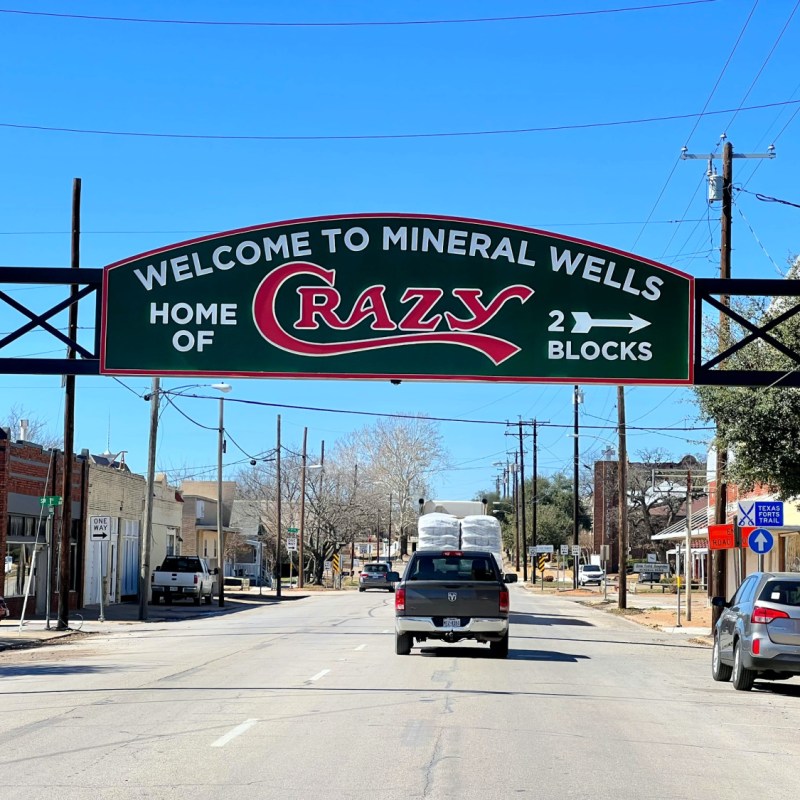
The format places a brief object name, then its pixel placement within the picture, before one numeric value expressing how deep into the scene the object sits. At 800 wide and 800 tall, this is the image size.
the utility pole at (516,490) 106.85
